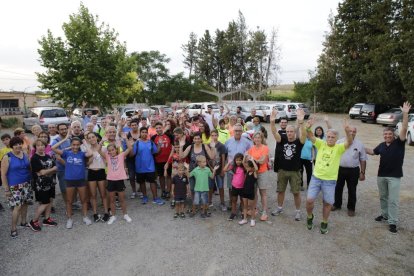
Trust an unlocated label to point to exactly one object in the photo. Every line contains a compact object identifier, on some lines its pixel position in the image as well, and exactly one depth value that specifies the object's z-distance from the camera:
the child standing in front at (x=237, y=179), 5.30
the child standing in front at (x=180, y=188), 5.57
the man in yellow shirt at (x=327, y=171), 4.80
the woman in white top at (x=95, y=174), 5.37
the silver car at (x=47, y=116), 17.13
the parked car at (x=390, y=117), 20.33
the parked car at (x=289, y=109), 25.07
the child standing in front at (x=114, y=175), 5.40
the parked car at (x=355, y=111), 26.58
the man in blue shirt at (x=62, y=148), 5.78
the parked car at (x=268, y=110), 24.13
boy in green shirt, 5.52
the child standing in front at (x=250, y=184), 5.20
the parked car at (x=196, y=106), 24.52
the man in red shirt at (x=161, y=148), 6.43
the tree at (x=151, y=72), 40.56
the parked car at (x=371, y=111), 23.92
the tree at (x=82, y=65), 18.50
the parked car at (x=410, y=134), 13.77
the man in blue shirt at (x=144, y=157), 6.12
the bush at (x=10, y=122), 23.65
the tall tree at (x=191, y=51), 58.44
